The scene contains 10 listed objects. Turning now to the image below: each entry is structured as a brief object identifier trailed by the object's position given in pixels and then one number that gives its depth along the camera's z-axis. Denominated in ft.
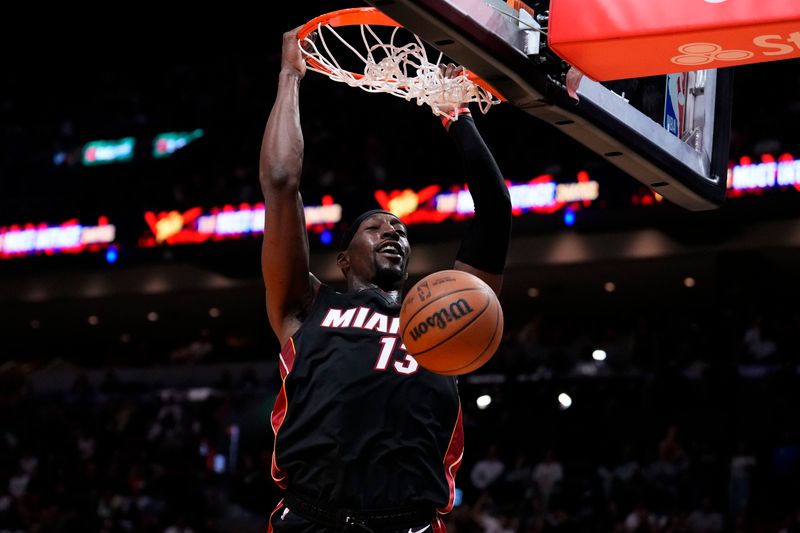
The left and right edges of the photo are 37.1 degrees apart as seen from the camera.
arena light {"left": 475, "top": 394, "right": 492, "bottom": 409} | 47.34
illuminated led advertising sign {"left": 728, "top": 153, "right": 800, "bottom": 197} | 46.16
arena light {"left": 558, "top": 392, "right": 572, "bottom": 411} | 45.29
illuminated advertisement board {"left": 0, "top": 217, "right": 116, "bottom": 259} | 60.23
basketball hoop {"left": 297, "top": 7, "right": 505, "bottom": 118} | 14.40
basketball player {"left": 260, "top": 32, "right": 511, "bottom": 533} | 12.83
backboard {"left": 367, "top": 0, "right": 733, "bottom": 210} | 11.63
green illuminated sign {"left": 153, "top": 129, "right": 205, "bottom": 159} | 74.33
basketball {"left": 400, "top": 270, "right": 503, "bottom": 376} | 12.36
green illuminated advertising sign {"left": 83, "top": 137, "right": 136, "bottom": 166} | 77.71
